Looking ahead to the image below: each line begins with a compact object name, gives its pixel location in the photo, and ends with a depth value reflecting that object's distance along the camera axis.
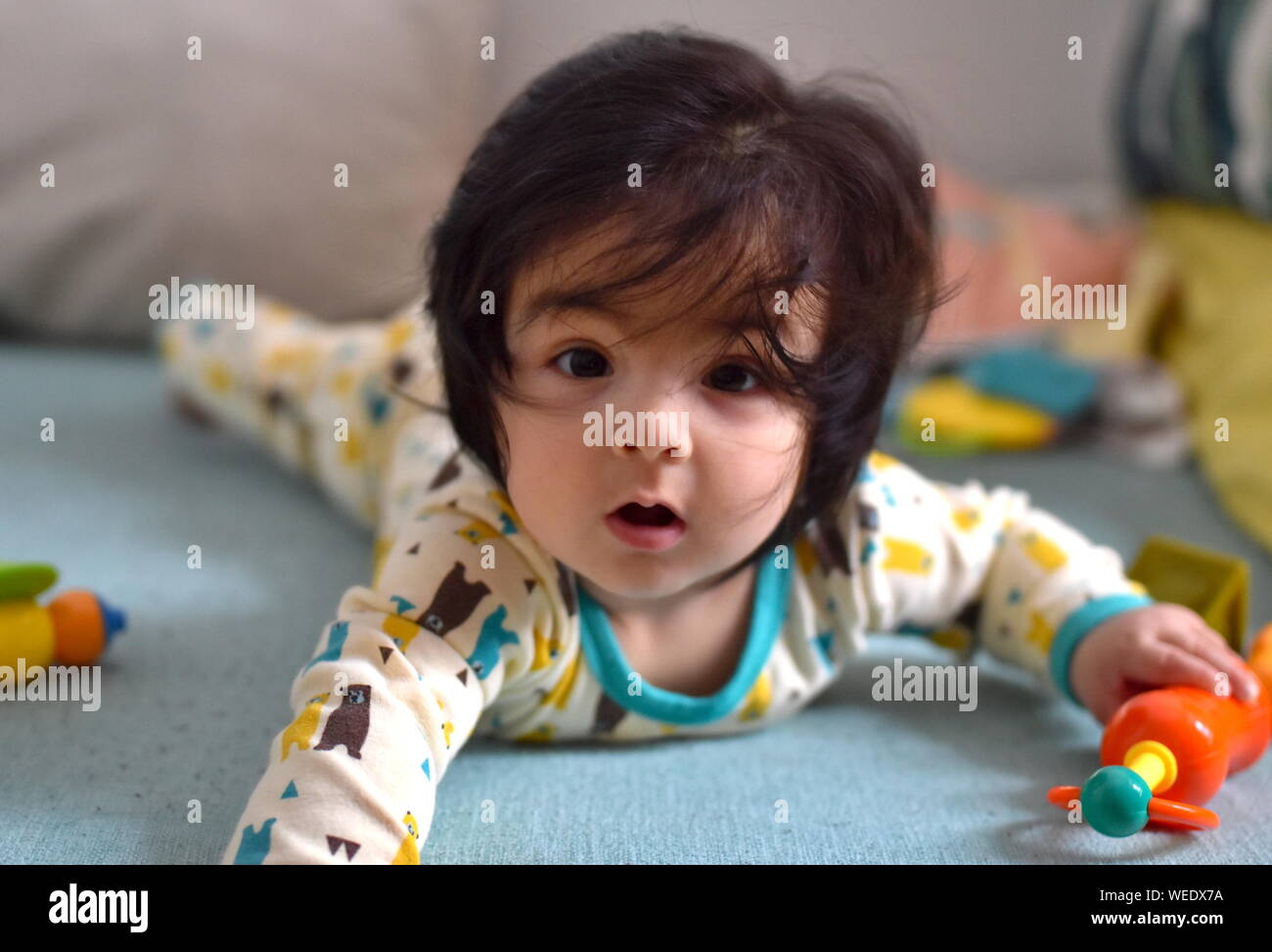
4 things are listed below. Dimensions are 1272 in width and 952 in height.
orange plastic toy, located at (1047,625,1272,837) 0.59
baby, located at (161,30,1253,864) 0.58
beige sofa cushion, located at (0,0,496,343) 1.29
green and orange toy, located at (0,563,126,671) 0.72
